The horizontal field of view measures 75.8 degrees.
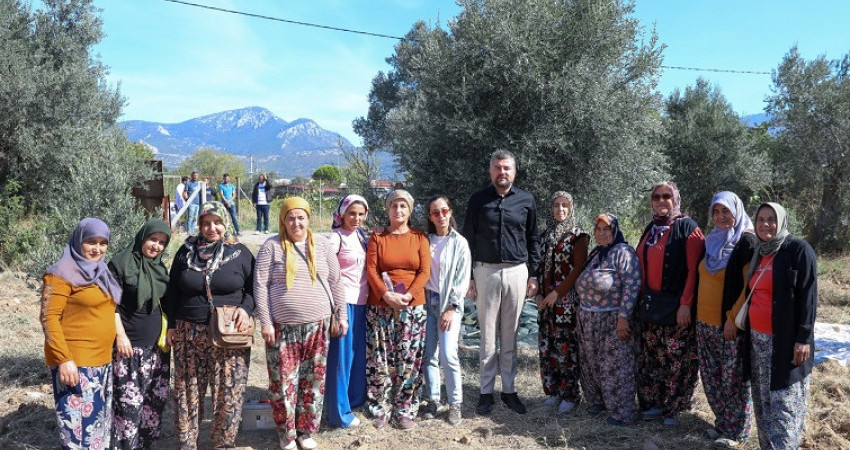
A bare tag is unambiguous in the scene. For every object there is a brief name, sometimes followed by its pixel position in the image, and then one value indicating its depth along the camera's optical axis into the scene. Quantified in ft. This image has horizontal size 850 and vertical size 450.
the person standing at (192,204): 47.11
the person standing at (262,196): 52.37
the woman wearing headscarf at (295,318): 12.55
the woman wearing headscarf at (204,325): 12.13
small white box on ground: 14.17
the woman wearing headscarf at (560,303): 14.99
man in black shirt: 15.02
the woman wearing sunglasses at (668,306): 13.67
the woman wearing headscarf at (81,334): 10.59
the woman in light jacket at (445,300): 14.57
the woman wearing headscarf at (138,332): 11.85
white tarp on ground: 18.22
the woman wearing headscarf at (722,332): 12.76
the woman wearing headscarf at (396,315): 14.01
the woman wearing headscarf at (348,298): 14.03
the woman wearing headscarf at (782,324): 11.18
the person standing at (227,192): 51.01
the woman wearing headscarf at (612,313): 14.15
